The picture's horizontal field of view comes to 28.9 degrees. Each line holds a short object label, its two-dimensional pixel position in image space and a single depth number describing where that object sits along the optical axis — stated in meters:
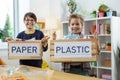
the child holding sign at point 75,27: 2.18
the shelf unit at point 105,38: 4.26
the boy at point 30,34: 2.72
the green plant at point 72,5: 5.10
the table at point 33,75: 1.56
